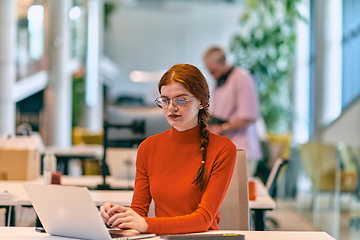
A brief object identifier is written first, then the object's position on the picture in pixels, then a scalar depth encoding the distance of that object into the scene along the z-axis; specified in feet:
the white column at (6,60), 18.42
